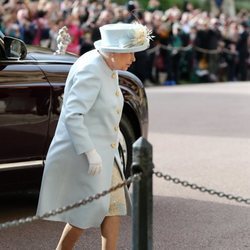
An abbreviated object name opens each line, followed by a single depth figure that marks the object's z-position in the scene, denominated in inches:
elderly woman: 415.2
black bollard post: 363.6
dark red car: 533.0
